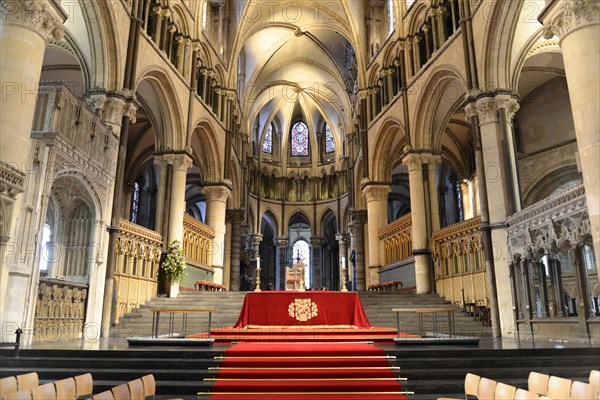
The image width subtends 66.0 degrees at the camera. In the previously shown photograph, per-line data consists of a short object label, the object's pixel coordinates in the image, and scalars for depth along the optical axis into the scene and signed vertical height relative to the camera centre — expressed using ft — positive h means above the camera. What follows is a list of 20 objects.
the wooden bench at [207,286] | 59.16 +3.55
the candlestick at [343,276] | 37.50 +2.92
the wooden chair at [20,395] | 11.84 -2.09
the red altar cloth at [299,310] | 32.30 +0.19
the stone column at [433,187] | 55.62 +14.96
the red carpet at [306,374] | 18.65 -2.61
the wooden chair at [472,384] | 15.51 -2.38
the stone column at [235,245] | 79.00 +11.75
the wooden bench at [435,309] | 27.44 +0.22
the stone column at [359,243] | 77.77 +11.83
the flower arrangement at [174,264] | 48.83 +5.12
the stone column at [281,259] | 113.39 +12.87
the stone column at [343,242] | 104.78 +15.69
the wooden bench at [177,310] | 28.19 +0.17
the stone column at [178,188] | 54.08 +14.33
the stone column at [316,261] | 115.05 +12.61
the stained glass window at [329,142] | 118.11 +42.92
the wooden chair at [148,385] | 15.72 -2.42
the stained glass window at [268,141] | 117.60 +42.88
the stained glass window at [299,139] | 120.78 +44.51
